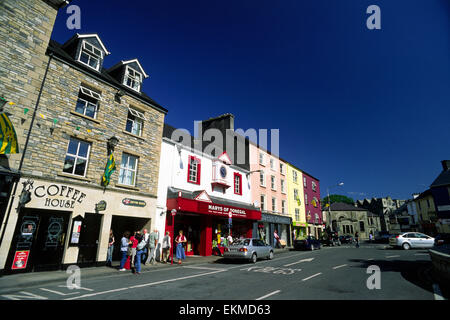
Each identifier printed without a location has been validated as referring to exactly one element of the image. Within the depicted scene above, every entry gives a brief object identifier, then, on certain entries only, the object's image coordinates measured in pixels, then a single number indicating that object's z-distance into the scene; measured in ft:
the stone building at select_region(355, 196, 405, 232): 238.07
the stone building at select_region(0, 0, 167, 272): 33.12
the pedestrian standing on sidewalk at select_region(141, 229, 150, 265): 44.93
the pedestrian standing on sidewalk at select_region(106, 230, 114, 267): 41.34
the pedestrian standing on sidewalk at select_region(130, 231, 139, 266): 37.29
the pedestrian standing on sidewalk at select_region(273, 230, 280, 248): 90.43
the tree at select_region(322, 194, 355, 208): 317.42
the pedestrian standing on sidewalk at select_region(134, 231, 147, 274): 34.76
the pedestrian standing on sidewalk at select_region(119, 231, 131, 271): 37.01
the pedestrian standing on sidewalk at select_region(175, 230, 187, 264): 45.75
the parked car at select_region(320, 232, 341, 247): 109.41
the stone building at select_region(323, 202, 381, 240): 190.19
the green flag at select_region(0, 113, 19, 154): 29.86
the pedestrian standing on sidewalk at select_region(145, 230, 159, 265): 44.57
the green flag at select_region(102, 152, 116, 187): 41.34
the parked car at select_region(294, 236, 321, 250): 82.17
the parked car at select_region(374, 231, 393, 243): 122.95
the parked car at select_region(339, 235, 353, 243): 127.85
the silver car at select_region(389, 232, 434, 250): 74.74
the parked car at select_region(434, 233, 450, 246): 72.54
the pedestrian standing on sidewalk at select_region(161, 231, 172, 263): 47.96
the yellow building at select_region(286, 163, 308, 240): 109.33
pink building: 88.12
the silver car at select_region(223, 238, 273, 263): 46.93
